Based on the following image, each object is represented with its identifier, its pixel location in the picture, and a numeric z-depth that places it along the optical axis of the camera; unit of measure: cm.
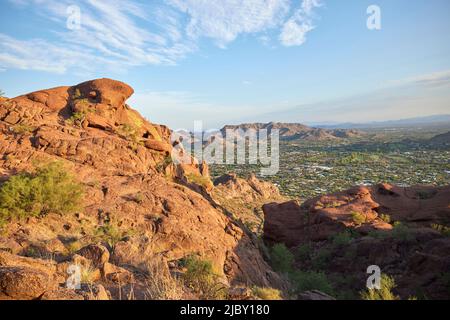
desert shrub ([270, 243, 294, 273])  1689
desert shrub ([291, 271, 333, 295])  1173
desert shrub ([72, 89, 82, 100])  1979
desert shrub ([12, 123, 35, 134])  1489
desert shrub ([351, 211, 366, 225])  2009
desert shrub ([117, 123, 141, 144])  1883
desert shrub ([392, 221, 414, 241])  1424
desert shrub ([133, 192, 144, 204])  1274
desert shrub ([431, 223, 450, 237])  1447
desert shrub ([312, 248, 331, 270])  1694
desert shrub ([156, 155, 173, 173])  1753
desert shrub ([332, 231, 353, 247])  1770
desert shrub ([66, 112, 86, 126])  1762
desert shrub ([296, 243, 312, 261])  1922
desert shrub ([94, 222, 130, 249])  990
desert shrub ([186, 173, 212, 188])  2186
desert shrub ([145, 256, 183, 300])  508
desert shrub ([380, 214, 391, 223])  2041
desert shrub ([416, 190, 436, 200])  2228
